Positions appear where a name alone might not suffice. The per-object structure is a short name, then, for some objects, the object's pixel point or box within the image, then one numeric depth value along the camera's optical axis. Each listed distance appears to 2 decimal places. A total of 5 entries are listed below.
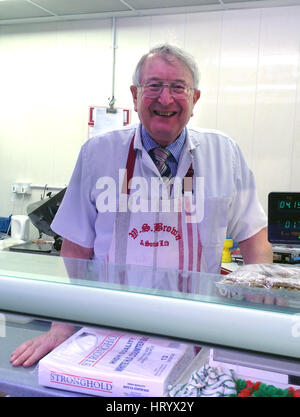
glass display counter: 0.60
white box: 0.66
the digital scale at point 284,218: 0.68
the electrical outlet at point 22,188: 4.13
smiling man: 1.58
